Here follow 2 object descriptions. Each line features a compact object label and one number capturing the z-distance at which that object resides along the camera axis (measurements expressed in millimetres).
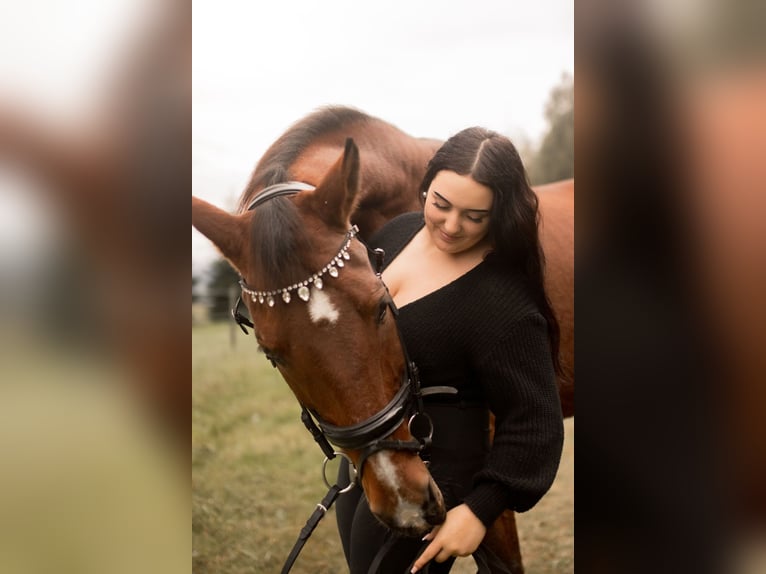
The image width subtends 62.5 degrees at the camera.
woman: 1206
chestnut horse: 1038
